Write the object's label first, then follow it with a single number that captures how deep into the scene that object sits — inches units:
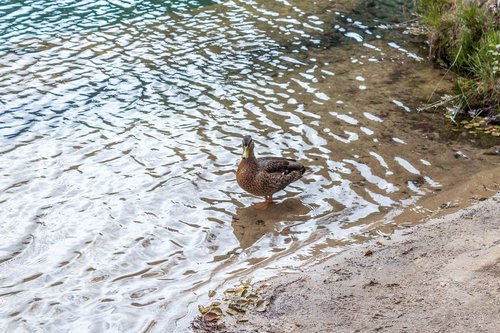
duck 319.3
